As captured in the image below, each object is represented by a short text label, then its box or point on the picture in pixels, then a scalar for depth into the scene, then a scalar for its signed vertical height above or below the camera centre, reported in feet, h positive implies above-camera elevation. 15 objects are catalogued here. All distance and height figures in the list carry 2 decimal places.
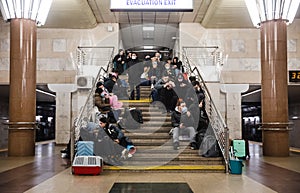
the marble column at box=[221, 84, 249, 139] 56.49 +0.26
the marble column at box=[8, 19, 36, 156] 38.65 +2.51
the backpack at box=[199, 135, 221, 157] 28.71 -2.60
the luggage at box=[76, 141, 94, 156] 27.30 -2.56
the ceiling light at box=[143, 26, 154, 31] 62.95 +14.16
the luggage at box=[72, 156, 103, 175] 25.61 -3.61
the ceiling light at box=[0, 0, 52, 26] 39.06 +10.84
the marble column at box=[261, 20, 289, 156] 39.22 +2.38
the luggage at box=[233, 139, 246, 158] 36.81 -3.35
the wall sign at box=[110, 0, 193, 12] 32.24 +9.15
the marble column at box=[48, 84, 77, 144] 57.67 -0.56
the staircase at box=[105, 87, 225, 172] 27.32 -3.21
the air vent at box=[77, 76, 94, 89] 52.26 +4.31
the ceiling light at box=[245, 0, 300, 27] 39.04 +10.76
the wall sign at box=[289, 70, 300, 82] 54.49 +5.31
